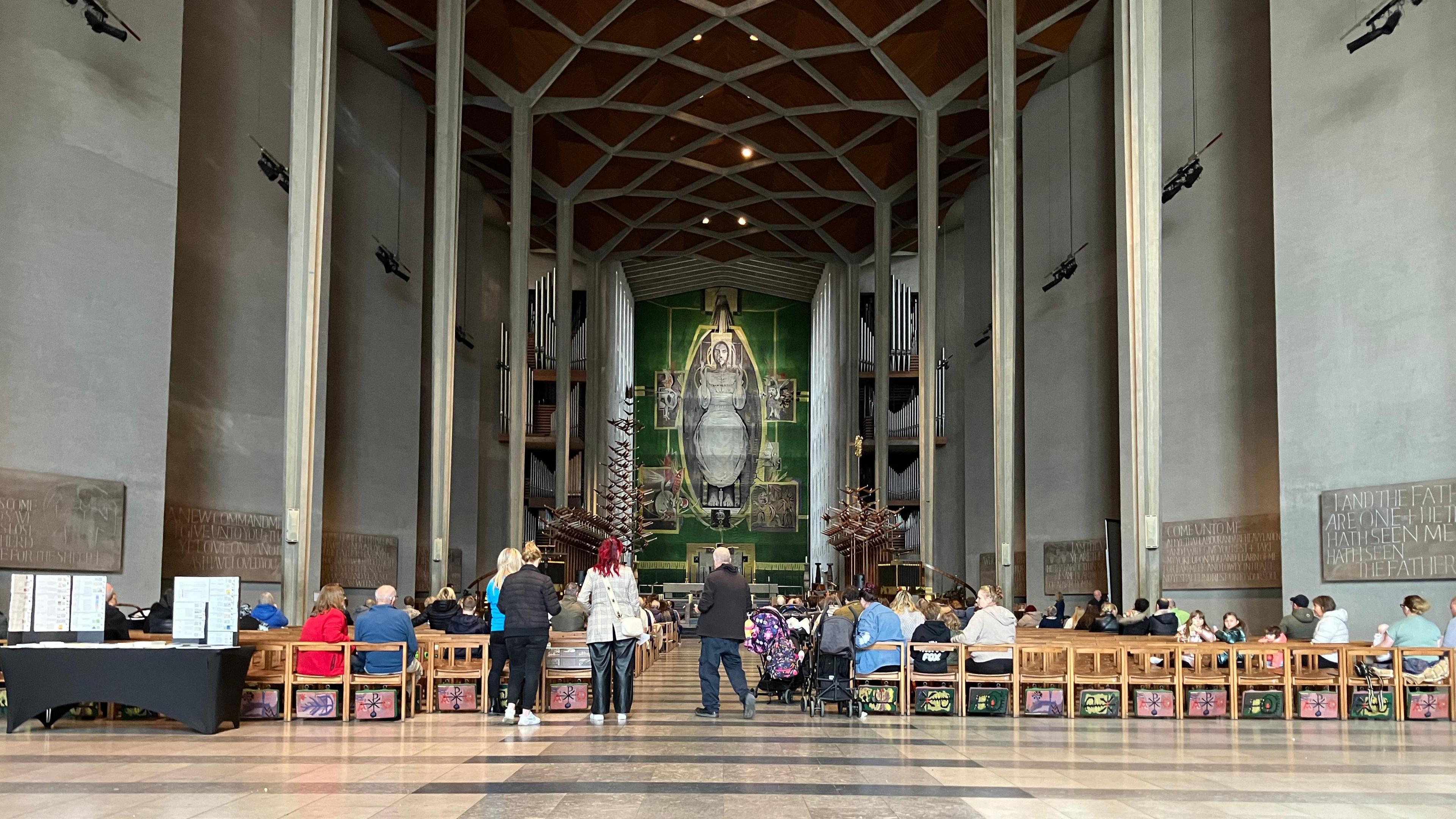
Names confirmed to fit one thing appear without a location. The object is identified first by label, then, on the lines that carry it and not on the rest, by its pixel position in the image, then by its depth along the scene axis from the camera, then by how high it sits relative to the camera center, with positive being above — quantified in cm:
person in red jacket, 826 -74
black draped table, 710 -92
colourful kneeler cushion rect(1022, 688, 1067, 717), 895 -127
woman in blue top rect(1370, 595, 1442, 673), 898 -78
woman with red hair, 800 -63
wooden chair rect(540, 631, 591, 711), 883 -111
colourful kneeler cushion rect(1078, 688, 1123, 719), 898 -128
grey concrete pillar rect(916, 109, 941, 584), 2248 +445
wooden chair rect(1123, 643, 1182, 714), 894 -105
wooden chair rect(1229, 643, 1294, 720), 890 -105
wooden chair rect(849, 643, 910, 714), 883 -108
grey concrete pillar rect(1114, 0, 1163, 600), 1366 +296
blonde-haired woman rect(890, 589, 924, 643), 948 -68
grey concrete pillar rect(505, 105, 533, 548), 2219 +405
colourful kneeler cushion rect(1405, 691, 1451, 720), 893 -128
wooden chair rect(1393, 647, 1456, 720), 888 -110
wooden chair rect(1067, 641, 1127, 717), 897 -109
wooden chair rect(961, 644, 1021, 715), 893 -110
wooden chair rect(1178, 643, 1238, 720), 895 -108
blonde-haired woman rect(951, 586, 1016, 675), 898 -80
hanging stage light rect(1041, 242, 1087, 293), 1939 +406
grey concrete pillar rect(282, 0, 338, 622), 1384 +269
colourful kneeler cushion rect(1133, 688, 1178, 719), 895 -128
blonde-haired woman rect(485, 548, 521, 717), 835 -72
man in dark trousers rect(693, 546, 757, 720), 840 -68
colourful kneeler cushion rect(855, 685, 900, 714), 886 -124
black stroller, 866 -98
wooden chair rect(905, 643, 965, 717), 890 -109
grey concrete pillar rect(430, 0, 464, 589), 1742 +364
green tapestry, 3659 +288
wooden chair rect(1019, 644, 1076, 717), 894 -109
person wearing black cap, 1078 -85
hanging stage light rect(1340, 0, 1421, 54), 1096 +453
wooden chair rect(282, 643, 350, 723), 816 -102
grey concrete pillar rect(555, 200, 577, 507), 2666 +414
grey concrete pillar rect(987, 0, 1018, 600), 1762 +372
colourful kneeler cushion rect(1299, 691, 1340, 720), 895 -129
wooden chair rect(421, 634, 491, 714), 884 -104
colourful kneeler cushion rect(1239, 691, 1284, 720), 897 -129
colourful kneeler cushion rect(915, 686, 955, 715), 891 -127
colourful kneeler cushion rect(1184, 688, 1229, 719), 899 -128
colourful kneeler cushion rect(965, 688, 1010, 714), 895 -127
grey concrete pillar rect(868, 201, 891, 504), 2789 +400
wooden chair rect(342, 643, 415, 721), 820 -104
